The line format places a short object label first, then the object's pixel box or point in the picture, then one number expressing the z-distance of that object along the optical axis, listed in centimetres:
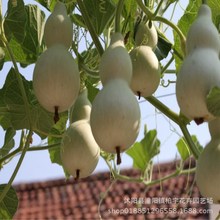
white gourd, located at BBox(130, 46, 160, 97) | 73
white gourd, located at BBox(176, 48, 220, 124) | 58
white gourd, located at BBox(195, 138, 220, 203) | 64
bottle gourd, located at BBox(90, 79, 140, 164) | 59
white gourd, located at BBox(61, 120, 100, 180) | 75
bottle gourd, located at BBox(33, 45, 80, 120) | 66
